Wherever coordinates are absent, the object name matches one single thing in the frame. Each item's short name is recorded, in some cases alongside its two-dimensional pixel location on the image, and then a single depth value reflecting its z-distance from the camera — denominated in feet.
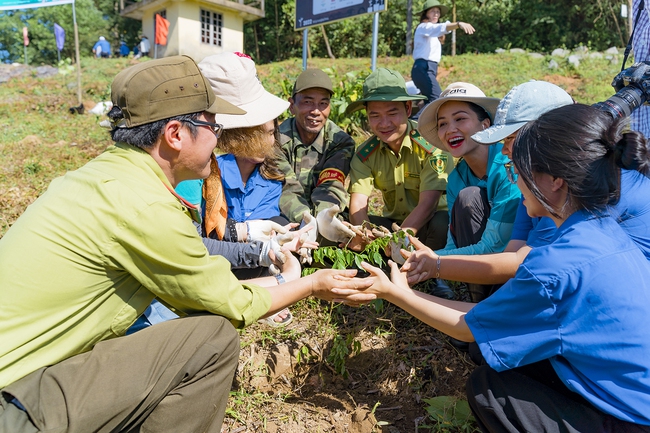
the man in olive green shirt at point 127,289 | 5.18
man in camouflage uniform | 12.36
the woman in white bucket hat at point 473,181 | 8.66
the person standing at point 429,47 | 23.13
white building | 64.54
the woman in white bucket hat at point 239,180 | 9.36
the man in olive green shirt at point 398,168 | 11.55
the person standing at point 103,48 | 72.69
